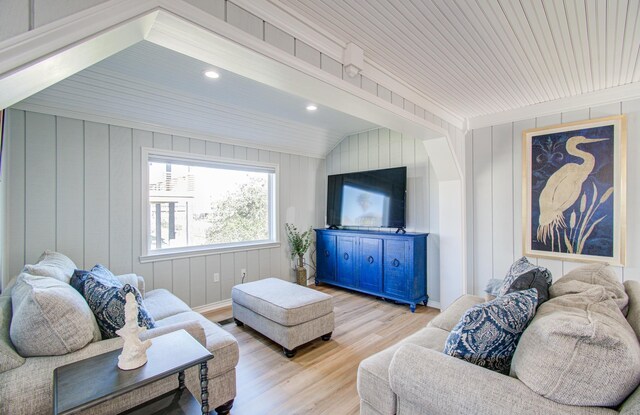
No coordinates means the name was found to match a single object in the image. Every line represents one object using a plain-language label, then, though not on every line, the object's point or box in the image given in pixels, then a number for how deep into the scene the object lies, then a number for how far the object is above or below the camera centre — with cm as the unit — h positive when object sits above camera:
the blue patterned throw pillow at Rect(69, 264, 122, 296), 169 -45
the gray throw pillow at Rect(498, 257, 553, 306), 155 -44
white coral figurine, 119 -58
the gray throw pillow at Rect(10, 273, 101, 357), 121 -49
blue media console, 364 -78
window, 342 +7
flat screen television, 391 +14
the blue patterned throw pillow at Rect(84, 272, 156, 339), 150 -51
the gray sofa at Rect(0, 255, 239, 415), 111 -75
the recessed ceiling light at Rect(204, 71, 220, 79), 241 +115
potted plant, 447 -62
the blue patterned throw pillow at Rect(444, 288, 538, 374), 120 -54
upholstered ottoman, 250 -97
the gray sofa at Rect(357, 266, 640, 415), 90 -65
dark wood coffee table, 101 -65
